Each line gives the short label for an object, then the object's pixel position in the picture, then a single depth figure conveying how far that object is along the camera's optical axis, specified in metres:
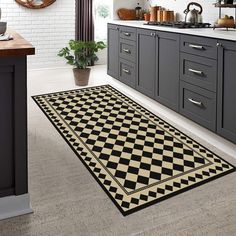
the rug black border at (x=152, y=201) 2.25
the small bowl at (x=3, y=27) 2.35
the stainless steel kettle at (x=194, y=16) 4.18
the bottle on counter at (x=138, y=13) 5.76
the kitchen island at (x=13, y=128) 1.95
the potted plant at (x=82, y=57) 5.11
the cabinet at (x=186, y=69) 3.04
